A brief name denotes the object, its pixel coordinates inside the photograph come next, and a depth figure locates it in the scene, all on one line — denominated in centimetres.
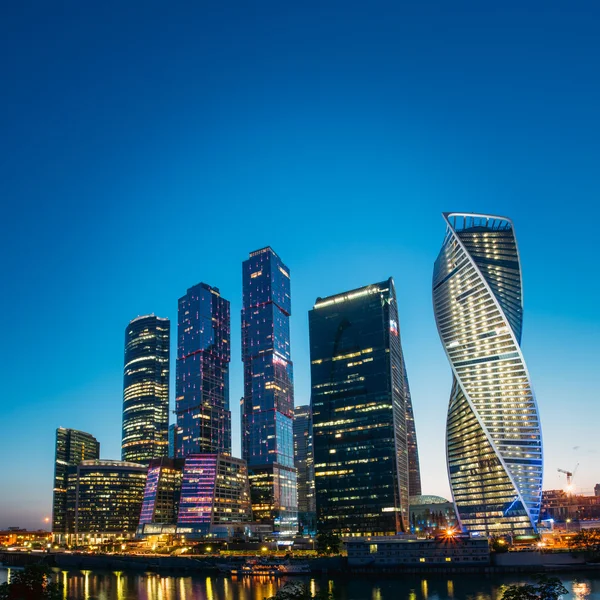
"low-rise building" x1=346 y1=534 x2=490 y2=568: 16888
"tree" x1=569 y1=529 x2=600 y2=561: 16612
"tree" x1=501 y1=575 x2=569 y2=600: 5488
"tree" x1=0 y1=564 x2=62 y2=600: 7148
